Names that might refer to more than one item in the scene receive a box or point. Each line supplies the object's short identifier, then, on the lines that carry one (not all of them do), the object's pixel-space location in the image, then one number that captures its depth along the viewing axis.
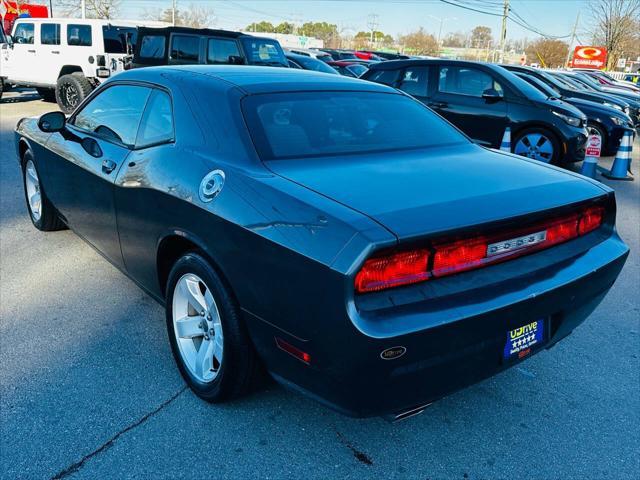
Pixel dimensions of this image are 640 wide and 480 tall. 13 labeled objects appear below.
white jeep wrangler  12.87
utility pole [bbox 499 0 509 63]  50.47
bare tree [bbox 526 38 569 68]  66.06
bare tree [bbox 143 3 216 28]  81.31
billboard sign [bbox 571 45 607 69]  46.50
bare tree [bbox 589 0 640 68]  43.34
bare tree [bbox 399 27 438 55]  94.35
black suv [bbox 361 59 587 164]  8.59
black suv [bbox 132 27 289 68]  11.00
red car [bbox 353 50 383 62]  31.80
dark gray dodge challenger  2.01
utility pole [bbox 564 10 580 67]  61.72
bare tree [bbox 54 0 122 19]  46.72
